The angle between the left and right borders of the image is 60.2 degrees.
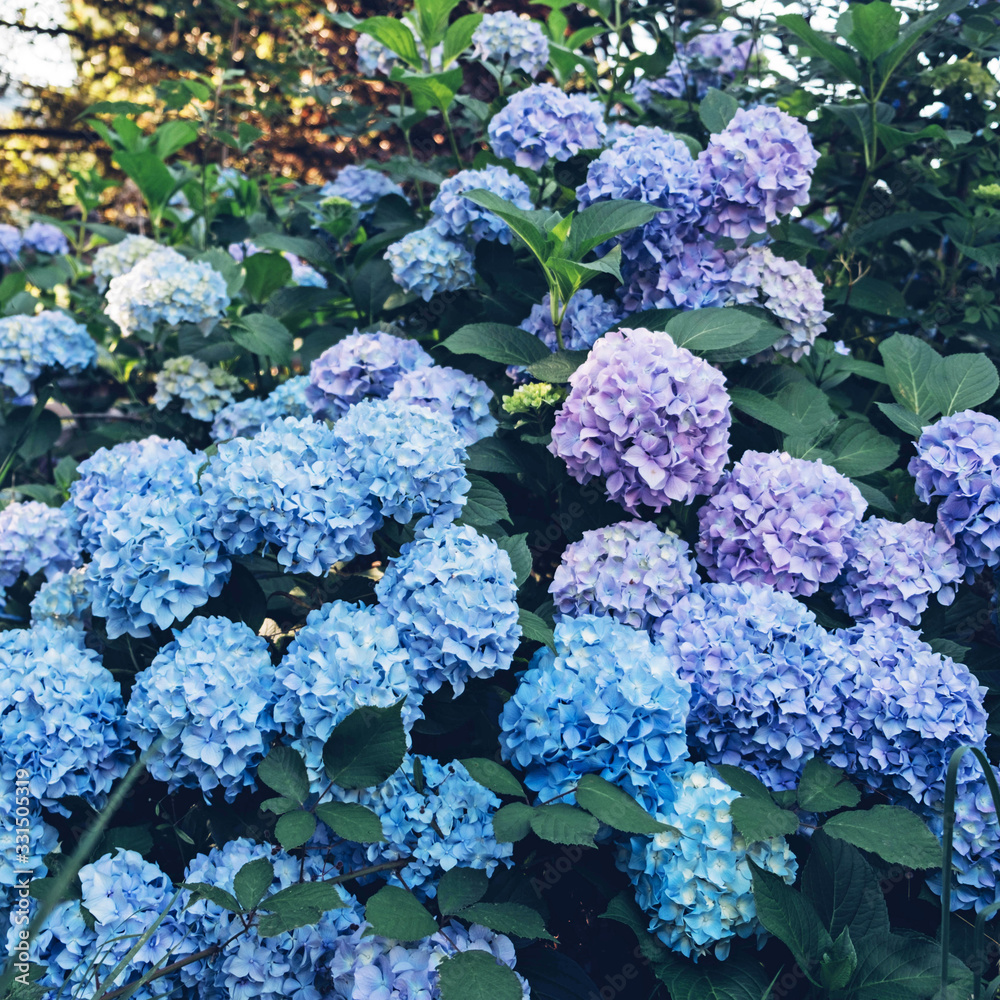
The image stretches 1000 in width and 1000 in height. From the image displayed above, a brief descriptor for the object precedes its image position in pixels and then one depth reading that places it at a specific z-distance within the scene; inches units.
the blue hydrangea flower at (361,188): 114.9
